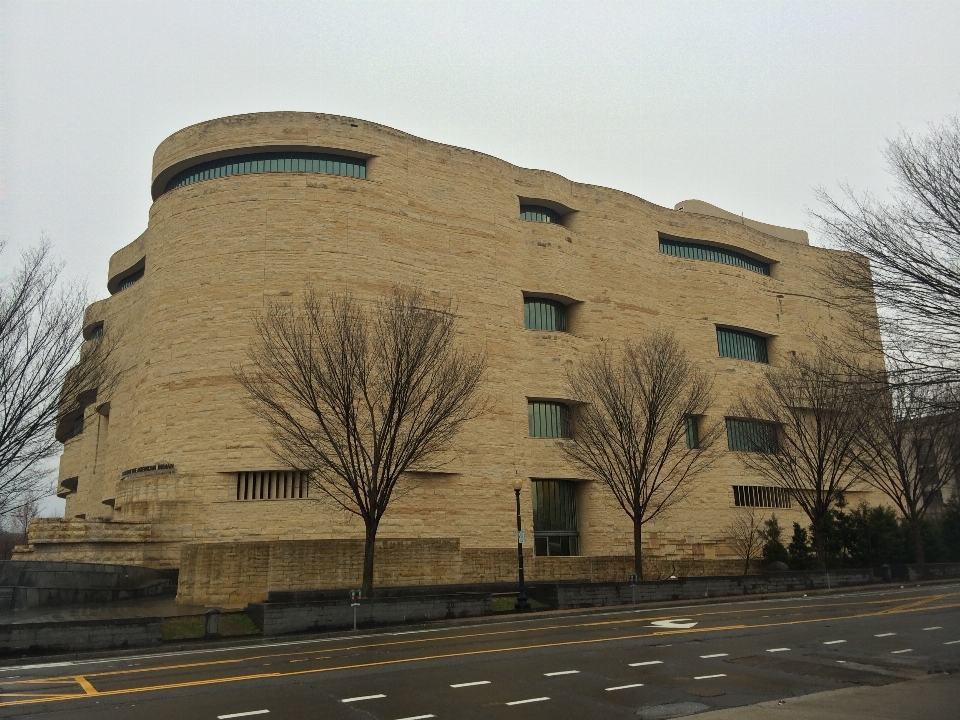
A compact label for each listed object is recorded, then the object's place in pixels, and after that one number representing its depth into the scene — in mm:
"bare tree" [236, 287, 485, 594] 23375
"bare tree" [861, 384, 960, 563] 33469
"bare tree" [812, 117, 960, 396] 12617
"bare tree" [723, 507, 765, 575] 41688
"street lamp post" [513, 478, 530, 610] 23641
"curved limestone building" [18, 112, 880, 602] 30844
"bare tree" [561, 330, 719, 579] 30734
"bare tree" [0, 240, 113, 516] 20344
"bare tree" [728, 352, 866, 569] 33156
